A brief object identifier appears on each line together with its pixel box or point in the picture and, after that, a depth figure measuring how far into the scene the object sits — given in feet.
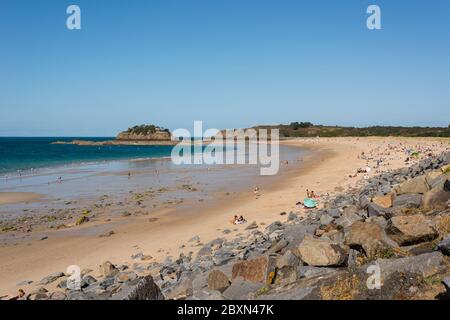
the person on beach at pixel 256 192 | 76.60
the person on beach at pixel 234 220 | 51.37
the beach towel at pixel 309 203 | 56.54
